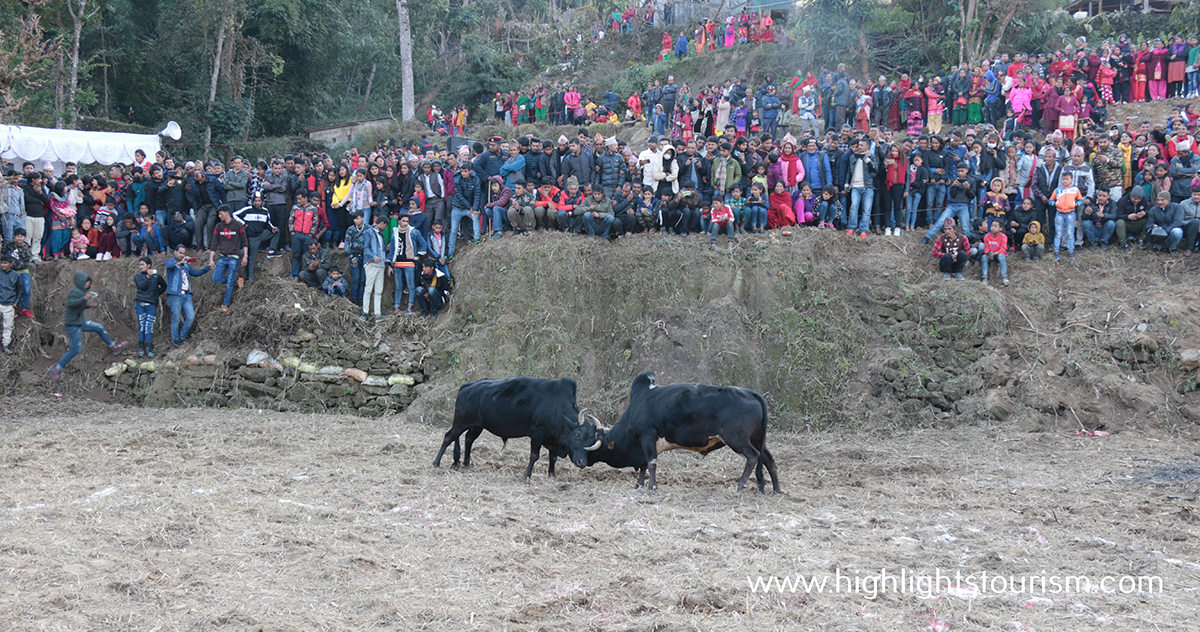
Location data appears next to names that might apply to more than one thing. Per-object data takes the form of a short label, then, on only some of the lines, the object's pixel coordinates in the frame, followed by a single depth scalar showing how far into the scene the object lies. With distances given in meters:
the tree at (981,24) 24.59
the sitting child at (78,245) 16.55
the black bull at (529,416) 9.65
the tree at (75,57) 25.39
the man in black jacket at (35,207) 15.99
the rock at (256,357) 14.56
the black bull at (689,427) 8.99
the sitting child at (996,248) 13.98
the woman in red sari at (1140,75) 20.33
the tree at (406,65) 30.03
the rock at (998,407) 12.02
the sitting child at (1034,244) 14.36
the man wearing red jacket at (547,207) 15.38
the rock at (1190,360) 12.09
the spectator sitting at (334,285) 15.52
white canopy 19.02
